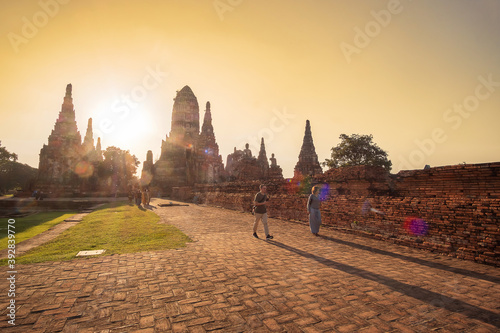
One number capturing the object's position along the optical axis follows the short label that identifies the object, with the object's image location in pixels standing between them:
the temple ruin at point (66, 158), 45.88
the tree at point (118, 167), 52.87
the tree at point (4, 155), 51.66
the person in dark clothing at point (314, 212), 7.53
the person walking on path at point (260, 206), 7.26
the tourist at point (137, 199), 20.69
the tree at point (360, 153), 33.72
